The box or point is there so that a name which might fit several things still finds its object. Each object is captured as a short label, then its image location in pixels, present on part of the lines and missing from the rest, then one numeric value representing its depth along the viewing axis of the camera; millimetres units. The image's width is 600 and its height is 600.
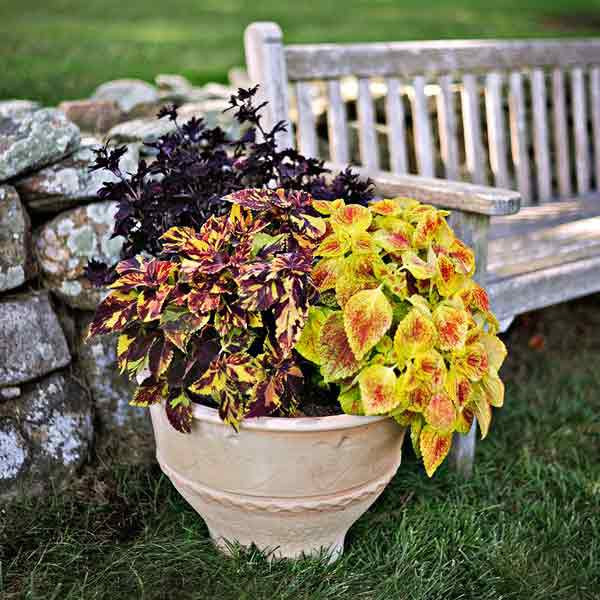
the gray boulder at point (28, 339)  2357
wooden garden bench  2584
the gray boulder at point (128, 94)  3139
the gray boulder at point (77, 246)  2463
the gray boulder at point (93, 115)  3041
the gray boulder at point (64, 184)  2439
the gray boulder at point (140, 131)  2729
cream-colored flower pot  1905
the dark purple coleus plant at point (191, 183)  2146
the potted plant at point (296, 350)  1869
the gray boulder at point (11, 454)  2355
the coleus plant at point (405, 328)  1869
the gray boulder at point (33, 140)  2354
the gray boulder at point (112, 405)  2551
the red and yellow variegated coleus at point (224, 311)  1855
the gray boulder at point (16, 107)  2754
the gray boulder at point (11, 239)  2365
